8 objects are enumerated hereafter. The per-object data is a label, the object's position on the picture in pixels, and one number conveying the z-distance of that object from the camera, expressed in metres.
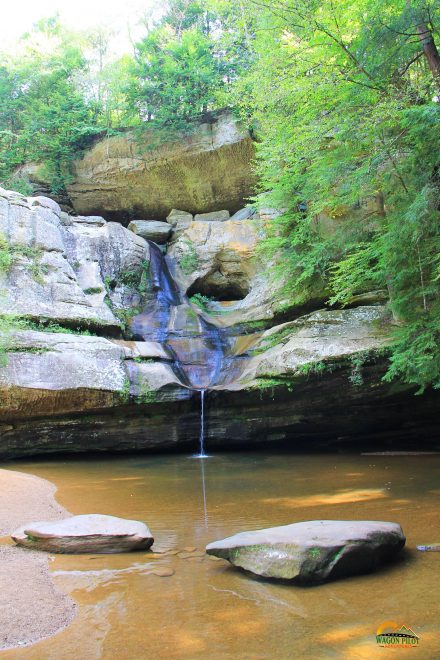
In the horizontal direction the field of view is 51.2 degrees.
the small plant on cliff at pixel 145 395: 11.99
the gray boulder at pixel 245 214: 20.64
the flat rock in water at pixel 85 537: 4.52
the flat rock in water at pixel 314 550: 3.68
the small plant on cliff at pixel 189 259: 19.14
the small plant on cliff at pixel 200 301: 18.14
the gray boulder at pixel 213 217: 21.88
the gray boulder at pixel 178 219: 21.62
